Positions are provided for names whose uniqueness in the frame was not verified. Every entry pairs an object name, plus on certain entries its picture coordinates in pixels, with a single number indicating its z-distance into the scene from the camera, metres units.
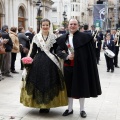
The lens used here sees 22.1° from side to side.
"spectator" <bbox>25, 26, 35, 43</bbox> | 14.59
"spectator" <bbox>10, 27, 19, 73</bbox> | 10.96
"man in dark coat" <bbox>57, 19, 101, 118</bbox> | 5.43
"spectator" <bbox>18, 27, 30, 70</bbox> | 12.12
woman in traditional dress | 5.57
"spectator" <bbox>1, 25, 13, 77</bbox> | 10.07
